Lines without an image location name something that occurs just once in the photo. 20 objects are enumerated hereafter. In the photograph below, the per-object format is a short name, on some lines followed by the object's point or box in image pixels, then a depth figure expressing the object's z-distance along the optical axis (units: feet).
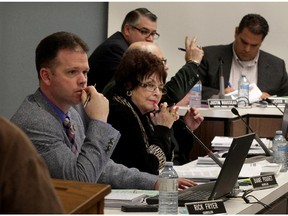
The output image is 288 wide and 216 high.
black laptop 15.35
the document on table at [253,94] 33.74
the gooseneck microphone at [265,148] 23.27
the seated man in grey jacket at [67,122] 15.80
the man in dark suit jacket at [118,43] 29.85
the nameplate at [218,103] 31.96
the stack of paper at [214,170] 18.84
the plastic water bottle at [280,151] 22.09
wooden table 9.93
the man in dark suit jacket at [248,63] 36.55
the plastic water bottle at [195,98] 32.59
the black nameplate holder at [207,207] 14.06
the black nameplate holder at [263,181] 17.96
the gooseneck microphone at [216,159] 19.04
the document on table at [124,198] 15.23
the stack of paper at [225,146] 24.12
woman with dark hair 19.52
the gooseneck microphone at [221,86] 33.54
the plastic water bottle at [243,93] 32.91
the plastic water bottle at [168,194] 14.56
